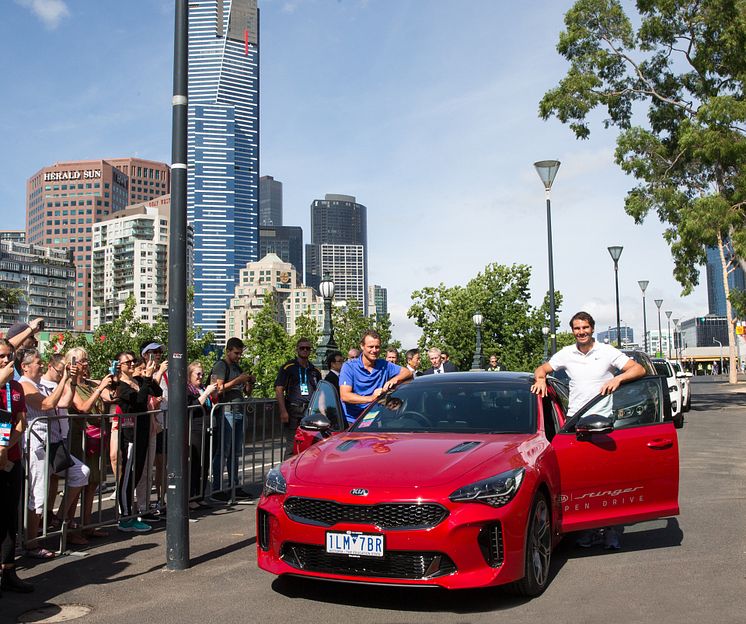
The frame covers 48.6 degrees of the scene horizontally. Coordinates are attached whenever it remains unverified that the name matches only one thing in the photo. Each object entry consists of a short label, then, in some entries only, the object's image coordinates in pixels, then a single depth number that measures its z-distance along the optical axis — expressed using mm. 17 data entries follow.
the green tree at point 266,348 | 29534
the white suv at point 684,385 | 23622
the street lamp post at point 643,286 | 51000
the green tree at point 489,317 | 57656
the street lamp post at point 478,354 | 33438
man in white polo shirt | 6797
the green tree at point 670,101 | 24828
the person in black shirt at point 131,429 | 7980
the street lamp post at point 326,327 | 20469
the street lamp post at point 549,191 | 21828
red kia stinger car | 4812
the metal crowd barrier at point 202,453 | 6832
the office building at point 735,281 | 186375
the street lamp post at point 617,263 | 34406
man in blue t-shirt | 7906
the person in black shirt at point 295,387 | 10164
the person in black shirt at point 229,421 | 9500
